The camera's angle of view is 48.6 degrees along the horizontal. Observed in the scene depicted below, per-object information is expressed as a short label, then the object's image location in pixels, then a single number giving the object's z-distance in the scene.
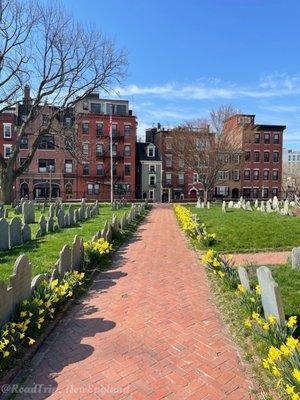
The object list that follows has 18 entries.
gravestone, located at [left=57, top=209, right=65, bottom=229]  14.59
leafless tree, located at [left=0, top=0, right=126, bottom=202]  28.26
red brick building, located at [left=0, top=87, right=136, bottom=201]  49.03
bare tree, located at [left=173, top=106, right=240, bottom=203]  36.53
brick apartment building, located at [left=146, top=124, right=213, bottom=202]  56.44
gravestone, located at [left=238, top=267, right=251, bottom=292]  5.53
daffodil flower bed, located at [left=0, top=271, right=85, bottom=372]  3.95
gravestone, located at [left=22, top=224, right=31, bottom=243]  10.93
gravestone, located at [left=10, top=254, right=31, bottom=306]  4.69
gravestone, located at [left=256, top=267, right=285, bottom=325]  4.18
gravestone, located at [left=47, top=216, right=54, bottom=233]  13.25
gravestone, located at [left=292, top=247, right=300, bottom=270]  7.74
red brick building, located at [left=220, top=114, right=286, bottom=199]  59.75
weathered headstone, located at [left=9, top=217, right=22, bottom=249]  10.09
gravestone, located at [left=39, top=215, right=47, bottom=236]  12.49
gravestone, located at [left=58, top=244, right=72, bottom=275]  6.42
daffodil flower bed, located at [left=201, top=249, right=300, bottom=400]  3.18
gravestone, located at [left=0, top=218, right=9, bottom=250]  9.59
